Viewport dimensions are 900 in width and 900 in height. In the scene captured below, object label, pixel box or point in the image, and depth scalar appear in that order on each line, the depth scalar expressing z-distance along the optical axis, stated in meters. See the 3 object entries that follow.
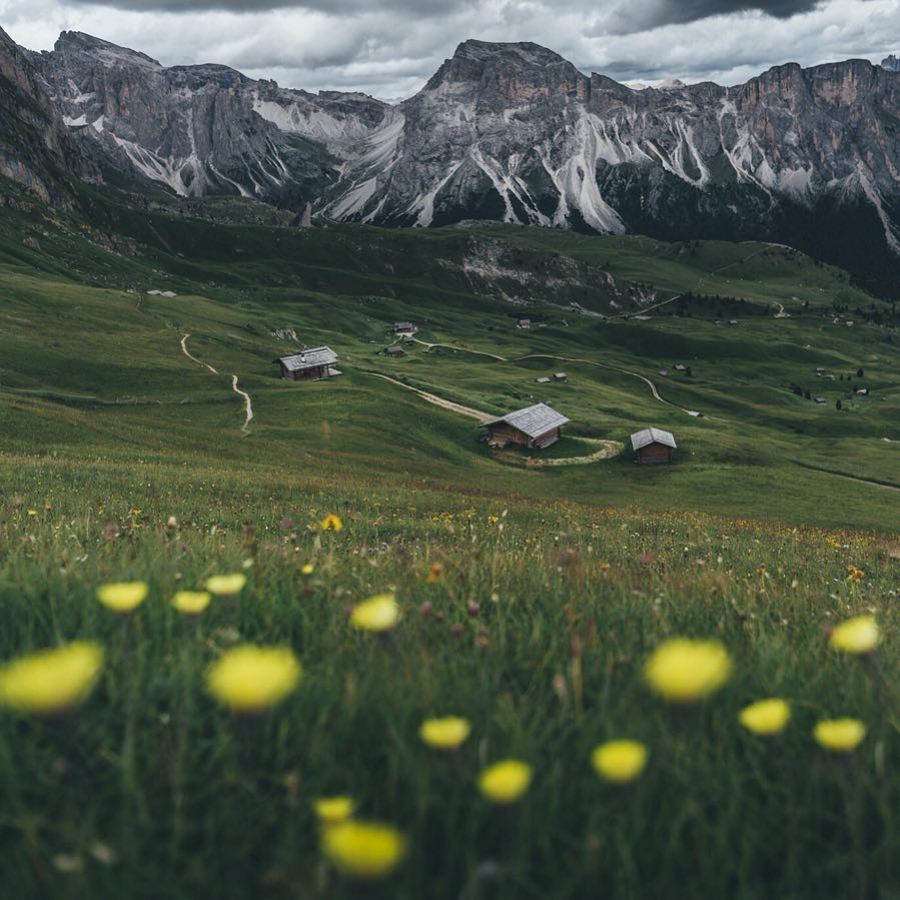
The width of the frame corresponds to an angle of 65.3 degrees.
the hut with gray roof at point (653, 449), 84.81
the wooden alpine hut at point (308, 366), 107.00
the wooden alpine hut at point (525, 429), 89.12
